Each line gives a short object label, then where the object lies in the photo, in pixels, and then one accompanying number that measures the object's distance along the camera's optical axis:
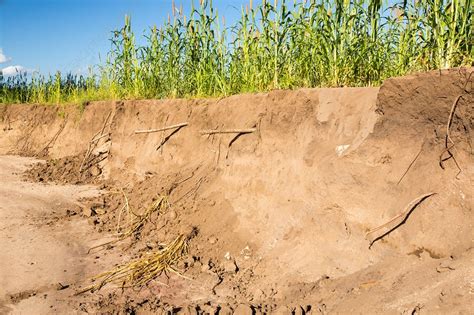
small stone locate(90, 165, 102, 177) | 6.92
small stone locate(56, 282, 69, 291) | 3.67
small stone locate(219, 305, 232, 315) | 3.14
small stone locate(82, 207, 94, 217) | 5.38
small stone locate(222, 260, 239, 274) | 3.81
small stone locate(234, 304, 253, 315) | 3.08
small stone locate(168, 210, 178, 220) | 4.77
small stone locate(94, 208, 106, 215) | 5.47
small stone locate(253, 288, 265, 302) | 3.36
